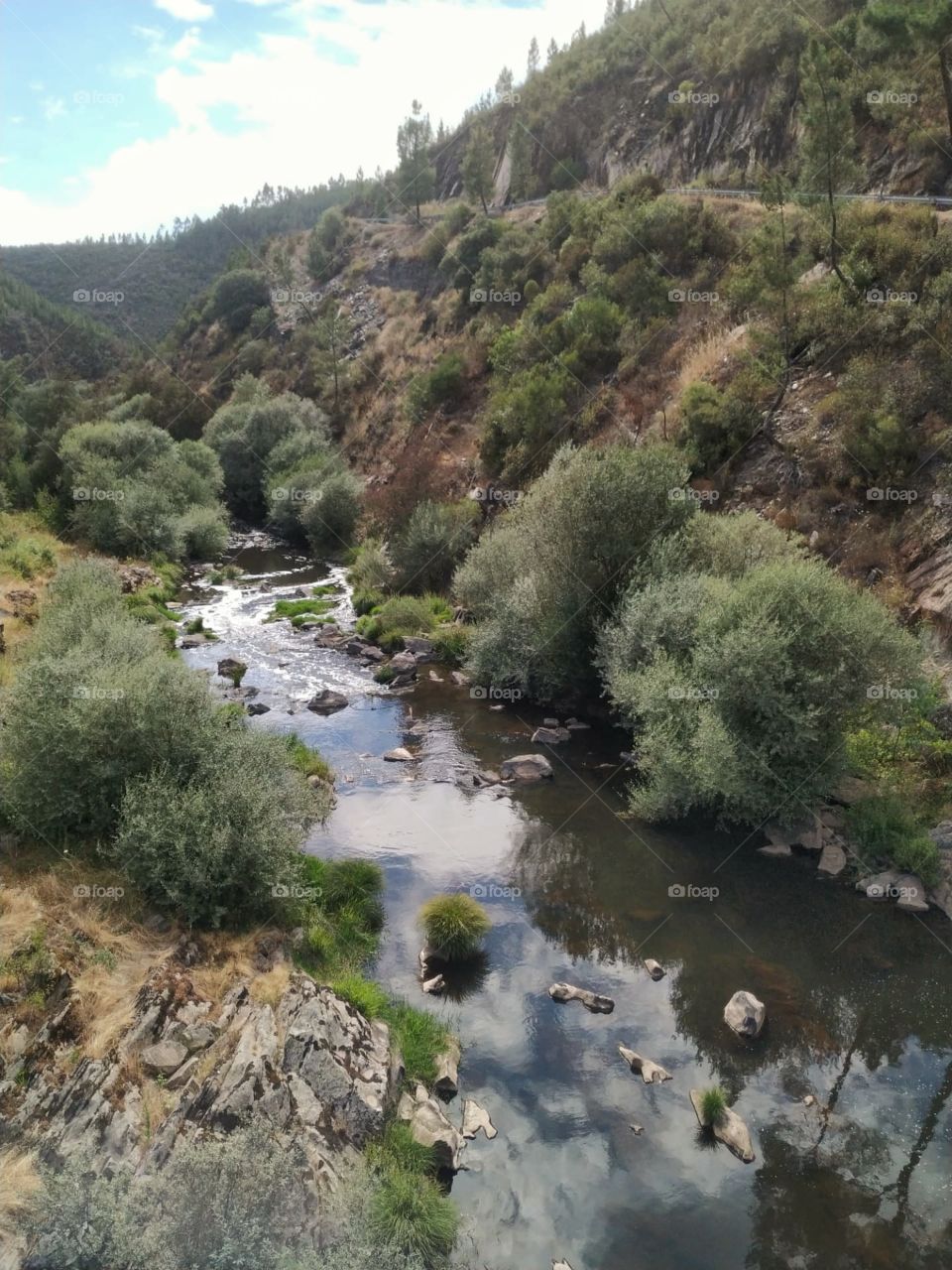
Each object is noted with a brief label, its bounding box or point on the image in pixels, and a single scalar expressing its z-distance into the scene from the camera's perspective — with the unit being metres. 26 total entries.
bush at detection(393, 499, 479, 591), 35.88
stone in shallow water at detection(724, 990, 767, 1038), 13.27
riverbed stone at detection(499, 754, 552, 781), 22.20
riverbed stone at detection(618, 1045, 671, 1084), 12.50
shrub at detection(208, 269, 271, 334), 94.44
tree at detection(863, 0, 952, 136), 29.97
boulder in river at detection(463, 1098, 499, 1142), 11.56
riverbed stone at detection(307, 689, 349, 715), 26.45
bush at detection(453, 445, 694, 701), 24.55
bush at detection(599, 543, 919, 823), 17.80
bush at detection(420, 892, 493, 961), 15.20
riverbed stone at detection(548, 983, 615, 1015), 13.98
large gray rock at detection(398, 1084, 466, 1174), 10.89
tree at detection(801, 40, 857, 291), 27.05
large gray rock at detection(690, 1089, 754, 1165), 11.24
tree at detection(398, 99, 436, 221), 97.69
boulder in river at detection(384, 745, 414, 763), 23.20
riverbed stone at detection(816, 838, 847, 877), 17.73
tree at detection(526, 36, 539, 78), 97.19
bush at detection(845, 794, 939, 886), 17.05
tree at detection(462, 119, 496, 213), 76.31
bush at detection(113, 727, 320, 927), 13.91
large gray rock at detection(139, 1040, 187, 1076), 10.63
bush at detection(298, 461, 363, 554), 47.38
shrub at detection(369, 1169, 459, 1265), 9.31
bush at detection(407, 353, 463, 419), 54.78
